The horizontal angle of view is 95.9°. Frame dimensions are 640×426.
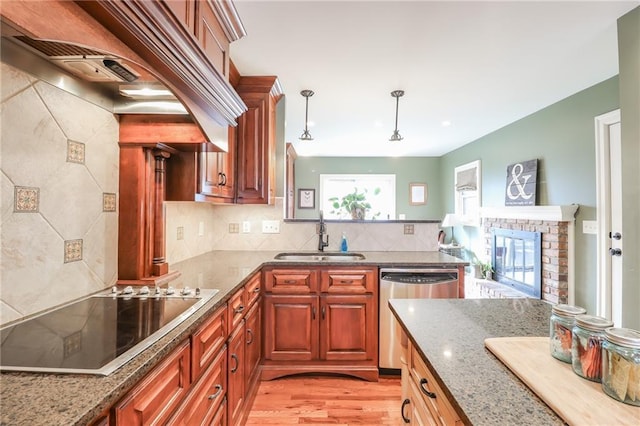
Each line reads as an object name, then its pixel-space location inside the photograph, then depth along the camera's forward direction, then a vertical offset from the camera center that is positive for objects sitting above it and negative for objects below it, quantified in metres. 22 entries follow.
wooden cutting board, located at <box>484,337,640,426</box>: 0.54 -0.36
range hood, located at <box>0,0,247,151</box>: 0.58 +0.49
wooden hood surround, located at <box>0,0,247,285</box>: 0.61 +0.43
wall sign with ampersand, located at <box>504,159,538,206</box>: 3.50 +0.46
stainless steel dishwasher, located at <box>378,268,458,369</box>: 2.19 -0.54
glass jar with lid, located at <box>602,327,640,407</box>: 0.56 -0.29
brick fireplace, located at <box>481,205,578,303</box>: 2.98 -0.29
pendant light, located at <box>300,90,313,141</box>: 2.73 +1.26
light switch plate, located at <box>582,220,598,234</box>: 2.71 -0.06
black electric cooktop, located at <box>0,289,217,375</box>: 0.72 -0.36
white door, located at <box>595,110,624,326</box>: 2.54 +0.04
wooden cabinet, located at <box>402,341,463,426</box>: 0.75 -0.54
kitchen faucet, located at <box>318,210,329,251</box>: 2.72 -0.18
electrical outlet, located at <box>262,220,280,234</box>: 2.77 -0.08
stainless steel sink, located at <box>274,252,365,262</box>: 2.63 -0.34
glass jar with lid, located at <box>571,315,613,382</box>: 0.64 -0.29
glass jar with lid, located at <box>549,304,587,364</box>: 0.72 -0.28
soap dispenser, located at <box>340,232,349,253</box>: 2.74 -0.25
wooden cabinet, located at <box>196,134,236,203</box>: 1.80 +0.30
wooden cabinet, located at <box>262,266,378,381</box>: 2.20 -0.74
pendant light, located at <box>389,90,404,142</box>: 2.73 +1.25
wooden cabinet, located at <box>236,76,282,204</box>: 2.43 +0.65
